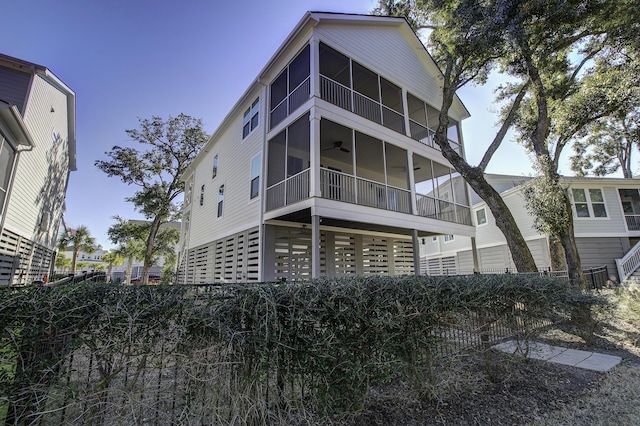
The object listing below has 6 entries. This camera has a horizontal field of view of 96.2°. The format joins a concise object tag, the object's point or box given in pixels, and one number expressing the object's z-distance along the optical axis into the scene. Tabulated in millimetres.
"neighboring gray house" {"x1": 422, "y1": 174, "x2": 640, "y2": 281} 15844
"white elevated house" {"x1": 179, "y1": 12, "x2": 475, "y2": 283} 8742
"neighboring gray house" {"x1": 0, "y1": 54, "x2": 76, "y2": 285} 8289
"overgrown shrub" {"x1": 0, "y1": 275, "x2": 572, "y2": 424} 1990
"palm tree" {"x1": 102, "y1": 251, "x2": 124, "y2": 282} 30012
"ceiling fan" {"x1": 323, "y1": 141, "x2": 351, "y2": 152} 10722
